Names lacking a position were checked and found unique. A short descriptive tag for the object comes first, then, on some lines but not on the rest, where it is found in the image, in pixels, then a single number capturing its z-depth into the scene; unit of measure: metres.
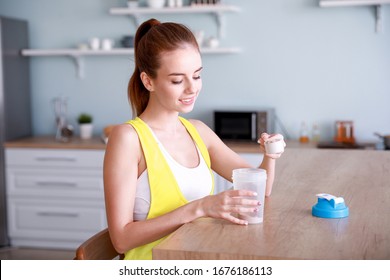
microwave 4.26
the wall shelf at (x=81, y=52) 4.42
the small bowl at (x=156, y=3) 4.51
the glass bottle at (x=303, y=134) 4.40
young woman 1.66
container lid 1.58
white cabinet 4.39
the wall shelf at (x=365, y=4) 4.04
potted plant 4.72
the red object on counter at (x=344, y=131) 4.30
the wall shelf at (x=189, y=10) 4.35
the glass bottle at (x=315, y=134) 4.41
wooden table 1.31
